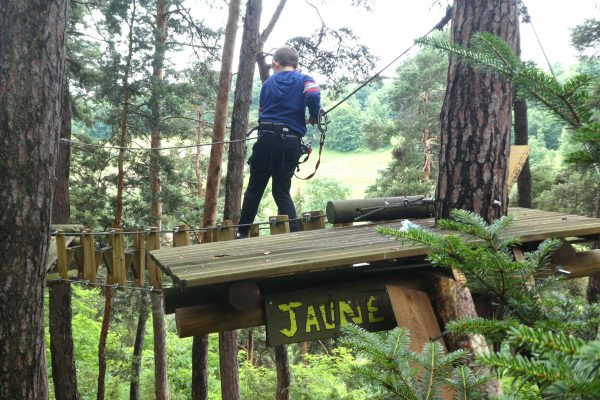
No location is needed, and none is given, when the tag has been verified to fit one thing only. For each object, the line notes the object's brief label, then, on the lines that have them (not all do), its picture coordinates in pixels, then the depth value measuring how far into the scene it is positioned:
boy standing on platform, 4.67
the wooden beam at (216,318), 2.77
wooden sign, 2.79
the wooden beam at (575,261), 3.30
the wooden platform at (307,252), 2.46
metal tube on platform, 4.17
